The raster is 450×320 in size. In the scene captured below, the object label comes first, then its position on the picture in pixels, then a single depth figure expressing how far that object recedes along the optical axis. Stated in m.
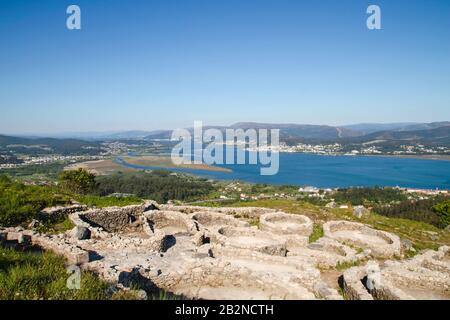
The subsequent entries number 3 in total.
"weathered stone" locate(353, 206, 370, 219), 21.53
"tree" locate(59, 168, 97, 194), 27.82
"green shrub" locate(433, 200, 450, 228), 33.13
